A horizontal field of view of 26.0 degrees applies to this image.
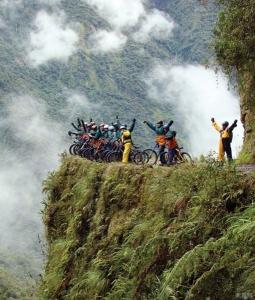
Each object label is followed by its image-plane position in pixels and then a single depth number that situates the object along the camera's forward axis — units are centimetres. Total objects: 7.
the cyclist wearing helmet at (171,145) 1839
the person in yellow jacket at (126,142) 2084
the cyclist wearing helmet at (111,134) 2455
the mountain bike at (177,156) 1871
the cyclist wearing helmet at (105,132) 2538
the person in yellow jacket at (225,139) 1827
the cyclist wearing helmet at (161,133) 1916
